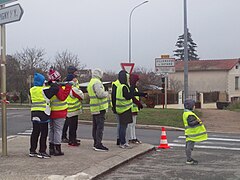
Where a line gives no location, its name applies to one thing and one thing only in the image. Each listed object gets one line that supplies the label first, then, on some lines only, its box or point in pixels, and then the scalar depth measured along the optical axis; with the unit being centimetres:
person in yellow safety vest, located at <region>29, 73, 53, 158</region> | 791
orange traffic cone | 1049
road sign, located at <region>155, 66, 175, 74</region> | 2111
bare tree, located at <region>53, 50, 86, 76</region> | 5209
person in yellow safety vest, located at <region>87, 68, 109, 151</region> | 899
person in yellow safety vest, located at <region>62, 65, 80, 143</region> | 953
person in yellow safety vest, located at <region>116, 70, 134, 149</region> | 940
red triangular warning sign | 1522
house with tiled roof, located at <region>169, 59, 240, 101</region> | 5472
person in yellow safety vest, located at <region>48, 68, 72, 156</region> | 830
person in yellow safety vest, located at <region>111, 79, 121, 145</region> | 952
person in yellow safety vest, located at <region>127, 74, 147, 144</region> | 971
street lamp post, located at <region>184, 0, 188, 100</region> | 1812
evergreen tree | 9225
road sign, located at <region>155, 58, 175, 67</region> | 2117
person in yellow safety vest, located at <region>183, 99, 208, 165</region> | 816
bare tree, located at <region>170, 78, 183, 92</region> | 5709
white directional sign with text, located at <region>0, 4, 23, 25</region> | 771
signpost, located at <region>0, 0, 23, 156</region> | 781
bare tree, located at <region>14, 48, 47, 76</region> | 5022
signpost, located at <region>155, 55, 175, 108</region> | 2114
